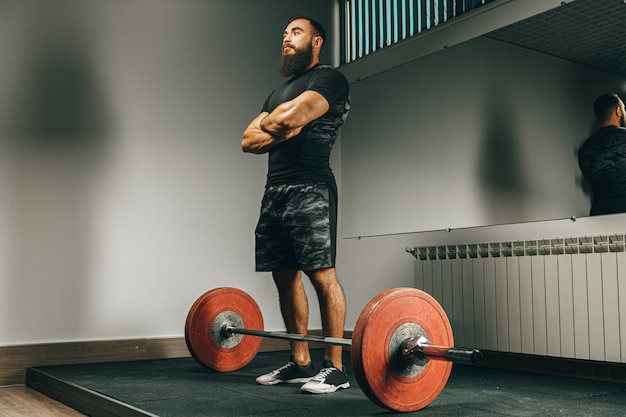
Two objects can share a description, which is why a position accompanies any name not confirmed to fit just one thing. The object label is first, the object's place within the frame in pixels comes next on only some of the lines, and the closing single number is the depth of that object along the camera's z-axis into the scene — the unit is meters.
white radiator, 2.64
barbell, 1.89
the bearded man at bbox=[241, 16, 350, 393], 2.39
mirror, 2.89
